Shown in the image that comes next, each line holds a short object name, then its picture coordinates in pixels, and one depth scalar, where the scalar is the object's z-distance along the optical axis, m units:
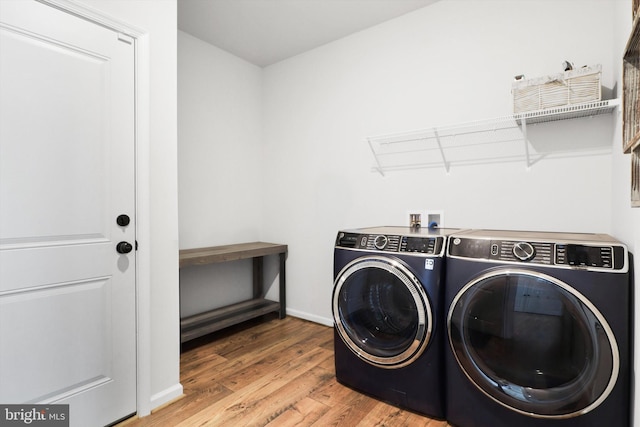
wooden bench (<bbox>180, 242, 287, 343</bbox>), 2.49
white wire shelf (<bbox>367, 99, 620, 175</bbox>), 1.80
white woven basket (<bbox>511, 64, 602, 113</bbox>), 1.63
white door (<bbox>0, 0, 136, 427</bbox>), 1.34
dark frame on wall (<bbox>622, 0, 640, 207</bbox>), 0.89
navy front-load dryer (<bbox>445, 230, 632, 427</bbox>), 1.24
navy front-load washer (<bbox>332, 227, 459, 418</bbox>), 1.64
